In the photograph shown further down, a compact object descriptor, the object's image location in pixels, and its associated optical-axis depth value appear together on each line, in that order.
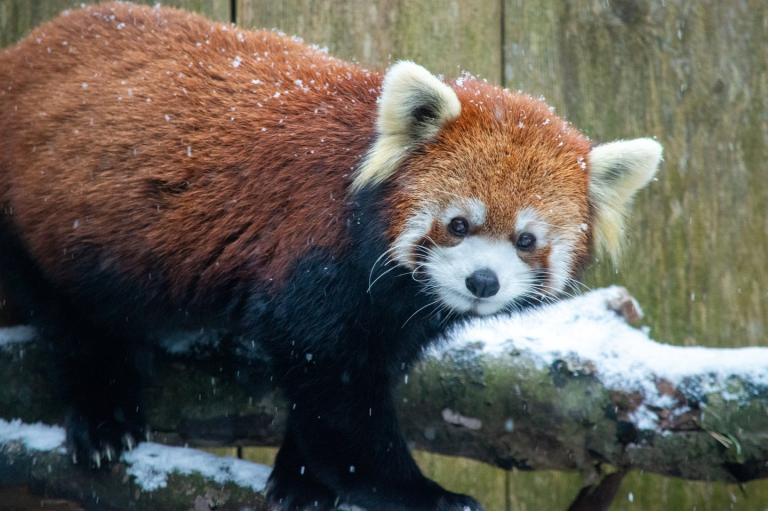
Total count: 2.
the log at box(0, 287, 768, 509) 5.20
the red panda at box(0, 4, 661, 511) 5.02
